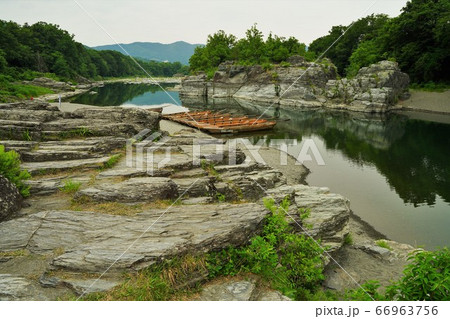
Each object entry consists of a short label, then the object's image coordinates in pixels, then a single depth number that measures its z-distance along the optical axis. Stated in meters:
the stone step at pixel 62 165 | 10.62
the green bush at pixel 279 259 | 6.92
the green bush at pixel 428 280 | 5.07
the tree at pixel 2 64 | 63.01
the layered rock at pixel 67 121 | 13.23
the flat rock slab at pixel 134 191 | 8.99
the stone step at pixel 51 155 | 11.46
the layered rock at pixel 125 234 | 6.20
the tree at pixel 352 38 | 97.19
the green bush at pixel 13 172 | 8.52
